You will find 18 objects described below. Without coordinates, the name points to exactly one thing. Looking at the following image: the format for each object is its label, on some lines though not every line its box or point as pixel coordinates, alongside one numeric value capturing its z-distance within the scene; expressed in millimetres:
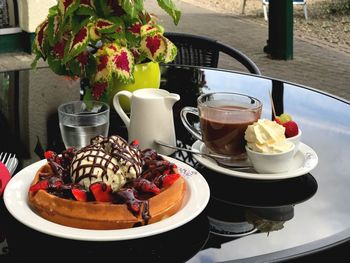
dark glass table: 1238
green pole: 7008
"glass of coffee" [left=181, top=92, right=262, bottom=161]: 1570
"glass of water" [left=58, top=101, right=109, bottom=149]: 1710
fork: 1604
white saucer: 1498
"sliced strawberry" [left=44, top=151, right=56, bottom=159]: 1404
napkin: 1407
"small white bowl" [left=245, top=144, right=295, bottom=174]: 1496
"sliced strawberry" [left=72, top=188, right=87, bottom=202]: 1243
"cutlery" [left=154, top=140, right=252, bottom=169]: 1582
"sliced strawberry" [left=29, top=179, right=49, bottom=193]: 1287
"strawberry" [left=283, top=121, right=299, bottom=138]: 1595
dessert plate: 1194
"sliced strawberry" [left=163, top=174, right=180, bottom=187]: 1330
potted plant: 1715
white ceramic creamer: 1686
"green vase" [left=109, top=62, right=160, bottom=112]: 1971
